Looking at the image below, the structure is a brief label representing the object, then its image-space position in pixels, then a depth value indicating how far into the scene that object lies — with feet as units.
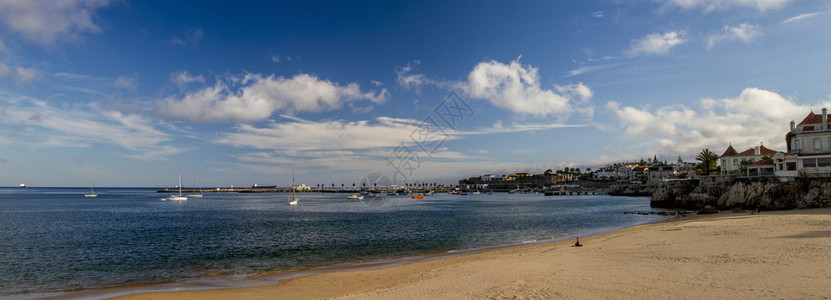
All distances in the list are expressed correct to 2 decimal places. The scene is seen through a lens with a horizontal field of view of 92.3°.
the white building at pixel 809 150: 151.23
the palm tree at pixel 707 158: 279.90
